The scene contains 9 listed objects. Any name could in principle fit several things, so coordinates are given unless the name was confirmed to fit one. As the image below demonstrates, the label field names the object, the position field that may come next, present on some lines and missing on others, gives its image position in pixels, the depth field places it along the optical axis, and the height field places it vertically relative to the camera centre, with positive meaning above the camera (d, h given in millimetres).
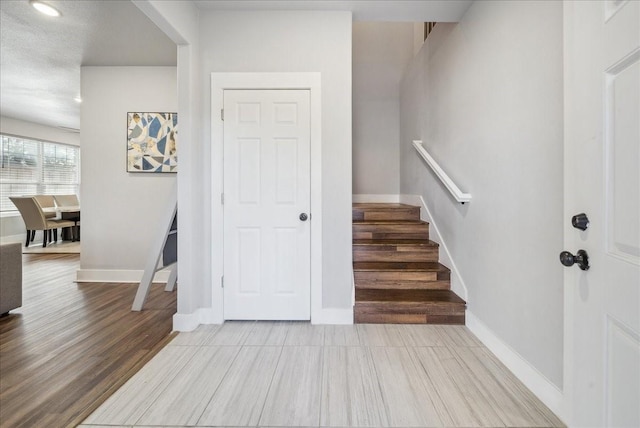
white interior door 2490 +71
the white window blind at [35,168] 6086 +1014
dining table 6223 -41
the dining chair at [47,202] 6092 +225
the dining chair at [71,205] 6234 +186
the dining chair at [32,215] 5648 -38
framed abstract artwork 3719 +901
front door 855 +23
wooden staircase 2475 -574
